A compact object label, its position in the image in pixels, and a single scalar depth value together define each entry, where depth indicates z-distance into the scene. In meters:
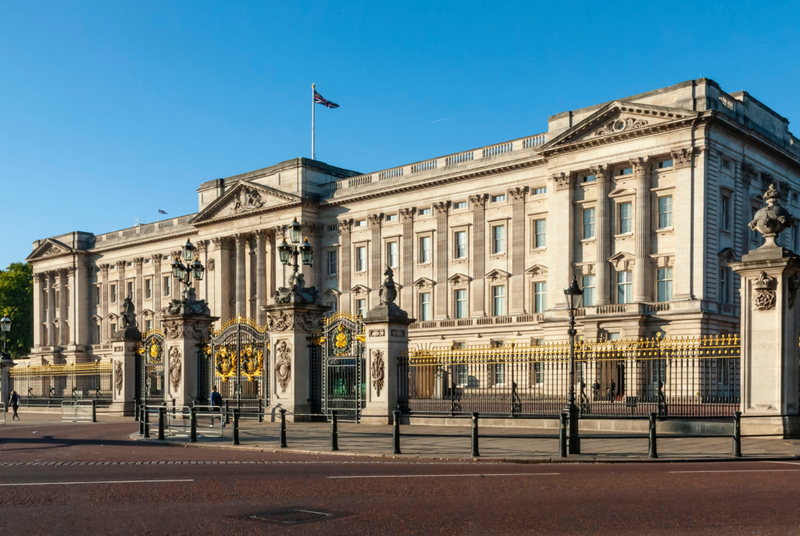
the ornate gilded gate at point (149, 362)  33.75
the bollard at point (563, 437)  16.44
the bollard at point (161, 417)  22.16
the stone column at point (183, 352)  30.98
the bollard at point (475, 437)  16.77
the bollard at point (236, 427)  20.25
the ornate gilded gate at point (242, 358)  29.09
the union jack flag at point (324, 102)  67.94
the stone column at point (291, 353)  26.55
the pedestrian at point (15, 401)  39.53
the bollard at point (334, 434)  18.28
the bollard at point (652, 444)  16.14
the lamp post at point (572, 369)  17.27
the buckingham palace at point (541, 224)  51.16
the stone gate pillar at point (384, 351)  25.02
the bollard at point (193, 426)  21.58
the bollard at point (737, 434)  16.59
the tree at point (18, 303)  111.75
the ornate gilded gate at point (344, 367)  26.19
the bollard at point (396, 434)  17.61
